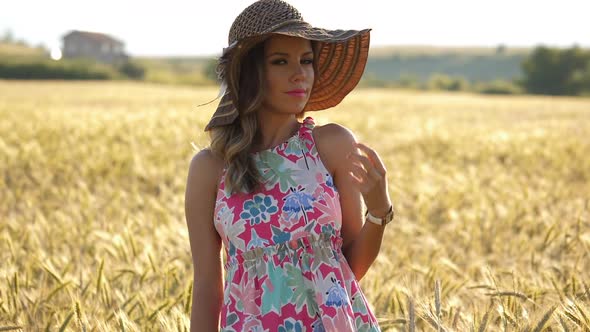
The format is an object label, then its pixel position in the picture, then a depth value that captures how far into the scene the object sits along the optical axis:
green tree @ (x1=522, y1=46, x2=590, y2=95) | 57.00
